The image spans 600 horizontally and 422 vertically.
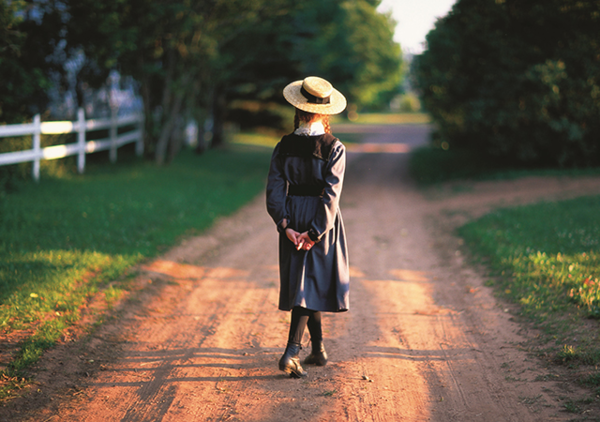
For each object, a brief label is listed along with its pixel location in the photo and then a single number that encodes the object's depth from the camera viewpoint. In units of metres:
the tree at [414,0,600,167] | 14.29
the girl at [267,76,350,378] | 4.11
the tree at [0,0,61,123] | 8.90
